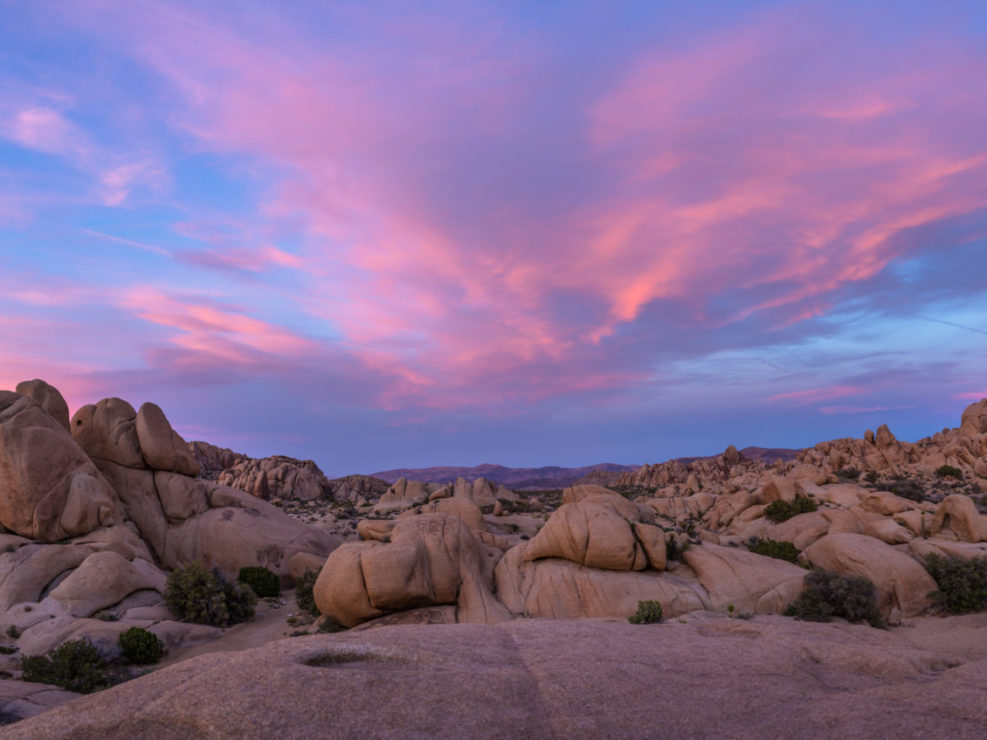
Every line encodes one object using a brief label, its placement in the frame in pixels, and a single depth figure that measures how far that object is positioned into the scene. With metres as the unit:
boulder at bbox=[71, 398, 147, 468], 37.12
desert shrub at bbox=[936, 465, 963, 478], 66.38
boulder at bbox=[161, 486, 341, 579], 36.34
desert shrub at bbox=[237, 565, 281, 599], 33.66
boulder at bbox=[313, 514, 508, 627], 24.73
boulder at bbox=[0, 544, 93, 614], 25.42
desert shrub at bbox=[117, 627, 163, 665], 21.47
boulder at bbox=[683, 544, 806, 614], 24.51
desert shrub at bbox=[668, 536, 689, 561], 28.62
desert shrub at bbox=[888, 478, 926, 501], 53.80
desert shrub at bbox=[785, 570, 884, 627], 22.59
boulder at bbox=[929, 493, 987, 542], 31.88
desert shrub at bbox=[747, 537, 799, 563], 32.34
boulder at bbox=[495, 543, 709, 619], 24.98
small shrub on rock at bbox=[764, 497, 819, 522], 42.94
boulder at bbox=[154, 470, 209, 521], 37.56
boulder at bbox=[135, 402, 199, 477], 38.06
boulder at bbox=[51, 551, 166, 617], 24.77
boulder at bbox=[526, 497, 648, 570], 26.31
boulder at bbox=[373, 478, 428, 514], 65.81
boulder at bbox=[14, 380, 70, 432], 35.06
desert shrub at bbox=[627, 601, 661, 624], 17.95
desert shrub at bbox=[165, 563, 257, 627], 27.25
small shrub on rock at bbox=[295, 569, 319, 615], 30.23
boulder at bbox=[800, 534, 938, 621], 25.08
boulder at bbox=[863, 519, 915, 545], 30.88
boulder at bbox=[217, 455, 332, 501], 75.69
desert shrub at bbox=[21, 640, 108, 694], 18.77
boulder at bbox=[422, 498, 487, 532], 35.76
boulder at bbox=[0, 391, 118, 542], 29.81
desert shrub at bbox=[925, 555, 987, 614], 24.45
